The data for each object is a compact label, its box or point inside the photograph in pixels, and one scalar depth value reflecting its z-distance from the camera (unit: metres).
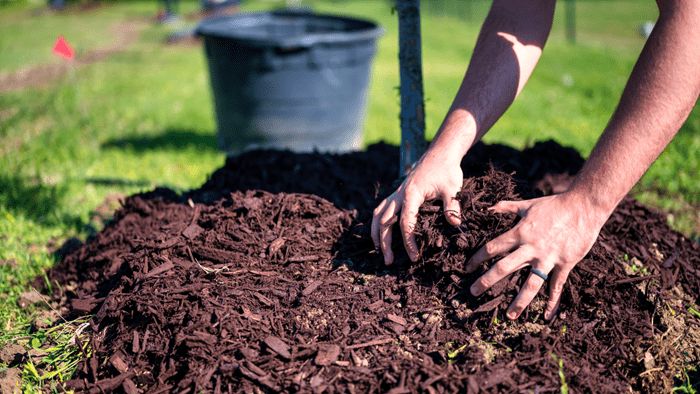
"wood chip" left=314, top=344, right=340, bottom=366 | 1.43
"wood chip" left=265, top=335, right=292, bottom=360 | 1.44
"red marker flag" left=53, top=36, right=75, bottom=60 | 2.50
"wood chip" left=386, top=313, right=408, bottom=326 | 1.48
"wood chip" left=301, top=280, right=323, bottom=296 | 1.52
